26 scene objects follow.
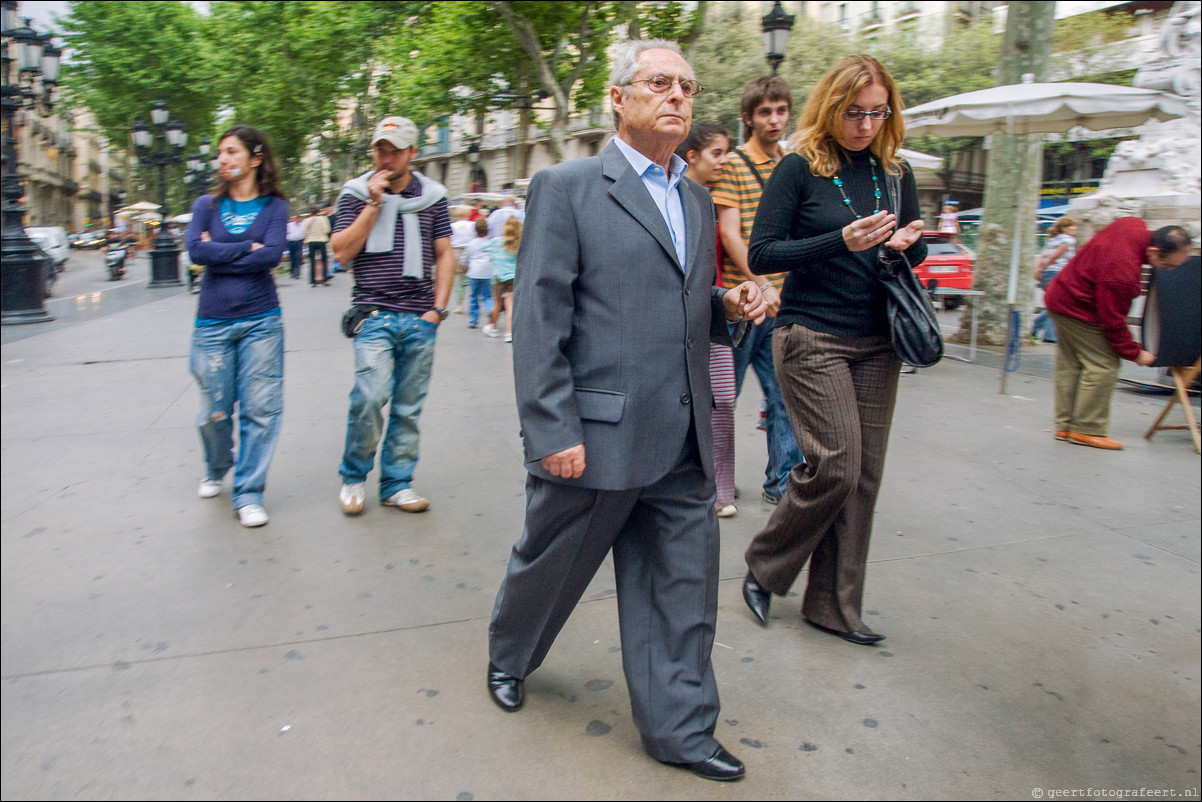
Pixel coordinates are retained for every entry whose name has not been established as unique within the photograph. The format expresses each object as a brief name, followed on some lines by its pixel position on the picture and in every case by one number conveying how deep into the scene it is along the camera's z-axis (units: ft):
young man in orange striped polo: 15.20
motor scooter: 89.35
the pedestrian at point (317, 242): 69.97
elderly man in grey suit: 8.18
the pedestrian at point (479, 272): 43.98
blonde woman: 10.69
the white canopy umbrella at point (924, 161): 54.34
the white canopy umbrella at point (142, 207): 193.30
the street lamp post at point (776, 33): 42.34
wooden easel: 22.52
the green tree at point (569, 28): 75.82
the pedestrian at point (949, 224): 74.54
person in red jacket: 21.35
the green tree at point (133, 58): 148.36
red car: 66.28
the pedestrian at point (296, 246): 82.73
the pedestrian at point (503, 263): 39.11
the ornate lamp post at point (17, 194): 48.39
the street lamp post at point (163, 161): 78.74
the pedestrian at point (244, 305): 15.69
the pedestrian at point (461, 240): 52.37
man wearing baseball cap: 15.14
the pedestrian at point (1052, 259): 43.11
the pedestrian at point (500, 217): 45.68
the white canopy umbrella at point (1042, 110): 29.45
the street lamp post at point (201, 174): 111.11
